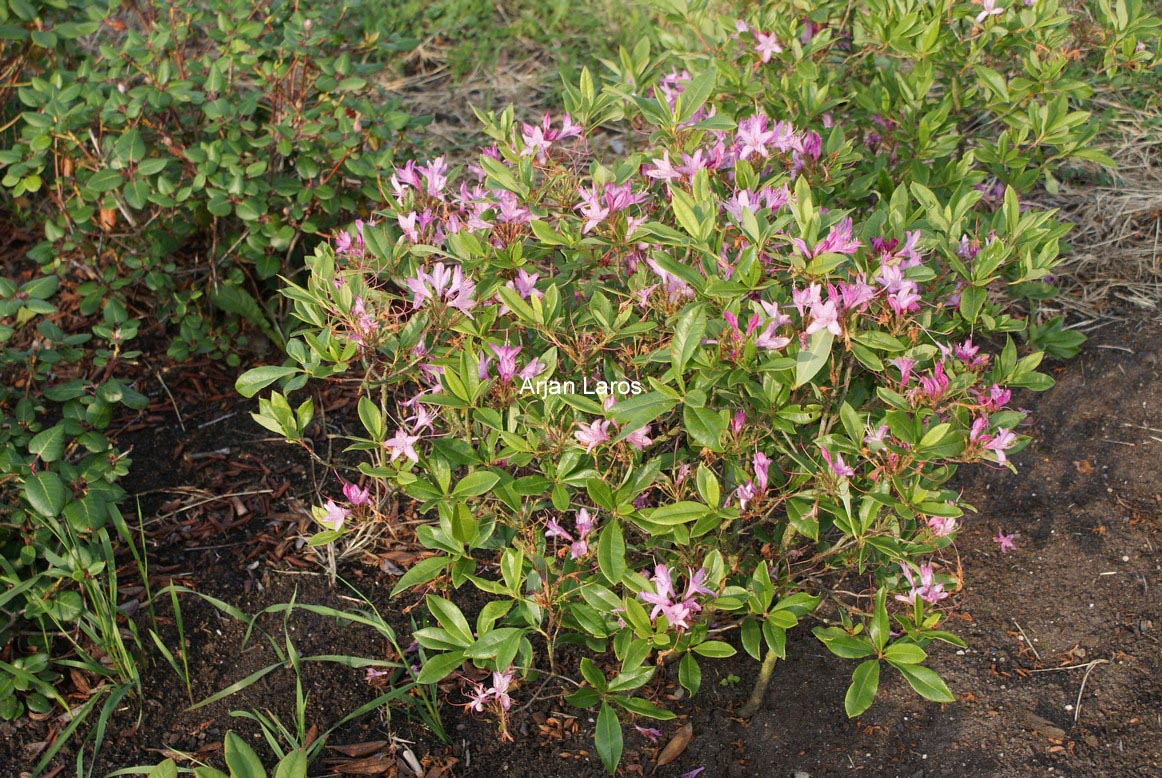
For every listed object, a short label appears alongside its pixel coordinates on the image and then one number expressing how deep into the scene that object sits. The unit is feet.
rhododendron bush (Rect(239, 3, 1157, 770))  5.90
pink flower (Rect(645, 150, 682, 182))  6.74
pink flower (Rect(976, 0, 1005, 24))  8.28
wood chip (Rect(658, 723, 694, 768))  7.27
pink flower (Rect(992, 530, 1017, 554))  7.86
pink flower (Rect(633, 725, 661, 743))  7.00
